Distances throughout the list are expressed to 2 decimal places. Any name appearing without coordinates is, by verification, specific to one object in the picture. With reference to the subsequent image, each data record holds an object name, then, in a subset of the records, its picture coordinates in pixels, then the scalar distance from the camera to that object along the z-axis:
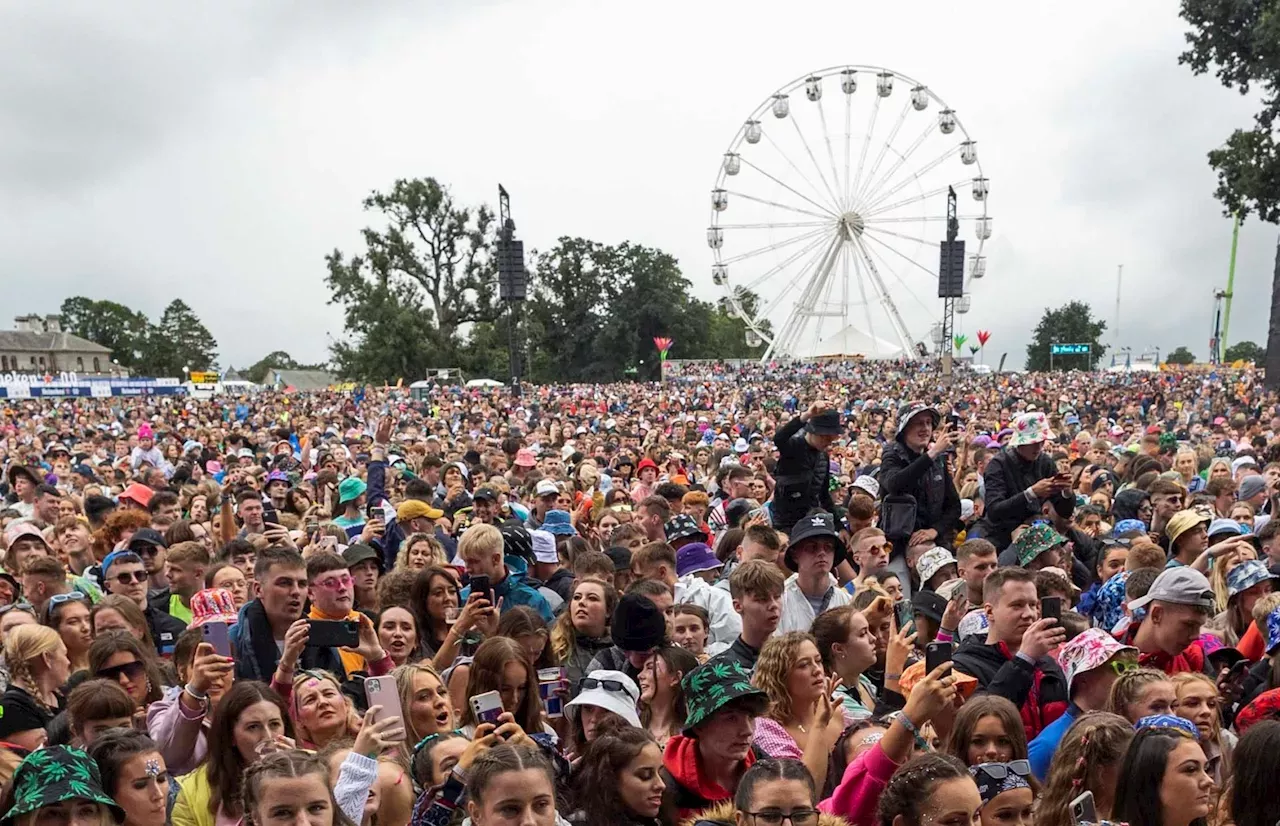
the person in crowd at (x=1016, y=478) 6.65
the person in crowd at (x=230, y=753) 3.30
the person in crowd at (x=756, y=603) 4.25
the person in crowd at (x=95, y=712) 3.54
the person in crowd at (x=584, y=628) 4.68
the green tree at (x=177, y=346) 113.75
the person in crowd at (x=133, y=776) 3.06
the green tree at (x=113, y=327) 116.94
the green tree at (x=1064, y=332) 109.44
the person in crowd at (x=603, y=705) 3.37
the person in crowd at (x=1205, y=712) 3.40
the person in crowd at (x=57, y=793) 2.78
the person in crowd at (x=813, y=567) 5.03
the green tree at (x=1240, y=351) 126.32
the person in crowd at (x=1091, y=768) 2.94
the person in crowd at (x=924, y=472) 6.56
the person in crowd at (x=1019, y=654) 3.57
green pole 55.04
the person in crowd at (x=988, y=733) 3.14
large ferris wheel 42.44
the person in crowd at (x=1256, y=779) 2.73
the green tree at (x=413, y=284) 64.31
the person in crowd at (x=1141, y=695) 3.28
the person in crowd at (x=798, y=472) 6.85
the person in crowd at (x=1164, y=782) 2.76
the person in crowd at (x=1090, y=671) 3.48
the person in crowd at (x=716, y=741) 3.18
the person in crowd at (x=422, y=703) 3.70
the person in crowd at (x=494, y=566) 5.48
